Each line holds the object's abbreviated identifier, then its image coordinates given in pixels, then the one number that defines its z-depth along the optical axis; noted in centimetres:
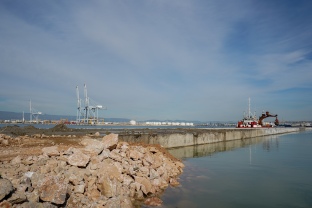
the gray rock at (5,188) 684
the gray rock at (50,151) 1095
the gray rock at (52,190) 785
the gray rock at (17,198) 698
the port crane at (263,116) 8475
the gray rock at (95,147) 1195
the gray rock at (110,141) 1335
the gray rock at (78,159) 1016
